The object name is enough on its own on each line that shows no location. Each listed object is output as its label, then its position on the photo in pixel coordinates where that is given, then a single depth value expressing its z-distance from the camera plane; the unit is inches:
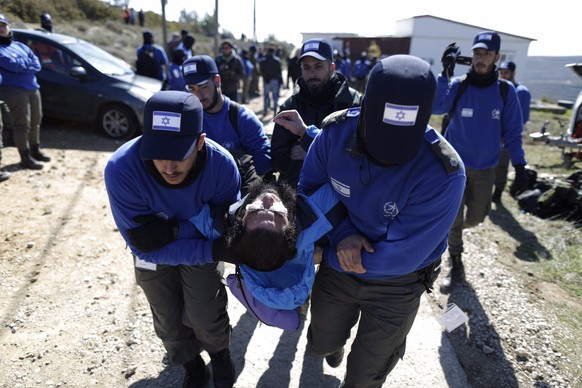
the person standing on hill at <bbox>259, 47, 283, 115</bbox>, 462.6
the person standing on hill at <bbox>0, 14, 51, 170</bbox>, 224.1
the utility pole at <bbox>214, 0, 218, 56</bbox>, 555.5
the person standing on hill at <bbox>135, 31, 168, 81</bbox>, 380.5
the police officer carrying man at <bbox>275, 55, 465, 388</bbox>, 68.2
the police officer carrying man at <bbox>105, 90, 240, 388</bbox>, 81.8
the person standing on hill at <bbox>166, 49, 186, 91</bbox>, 305.4
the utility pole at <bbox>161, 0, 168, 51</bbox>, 465.4
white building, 1451.8
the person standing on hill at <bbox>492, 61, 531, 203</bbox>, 257.0
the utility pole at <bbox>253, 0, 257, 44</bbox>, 1047.6
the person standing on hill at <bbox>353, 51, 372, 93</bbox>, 782.5
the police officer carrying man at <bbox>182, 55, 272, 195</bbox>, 130.6
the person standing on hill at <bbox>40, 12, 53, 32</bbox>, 339.3
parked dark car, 305.9
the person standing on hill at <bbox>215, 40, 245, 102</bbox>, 361.4
